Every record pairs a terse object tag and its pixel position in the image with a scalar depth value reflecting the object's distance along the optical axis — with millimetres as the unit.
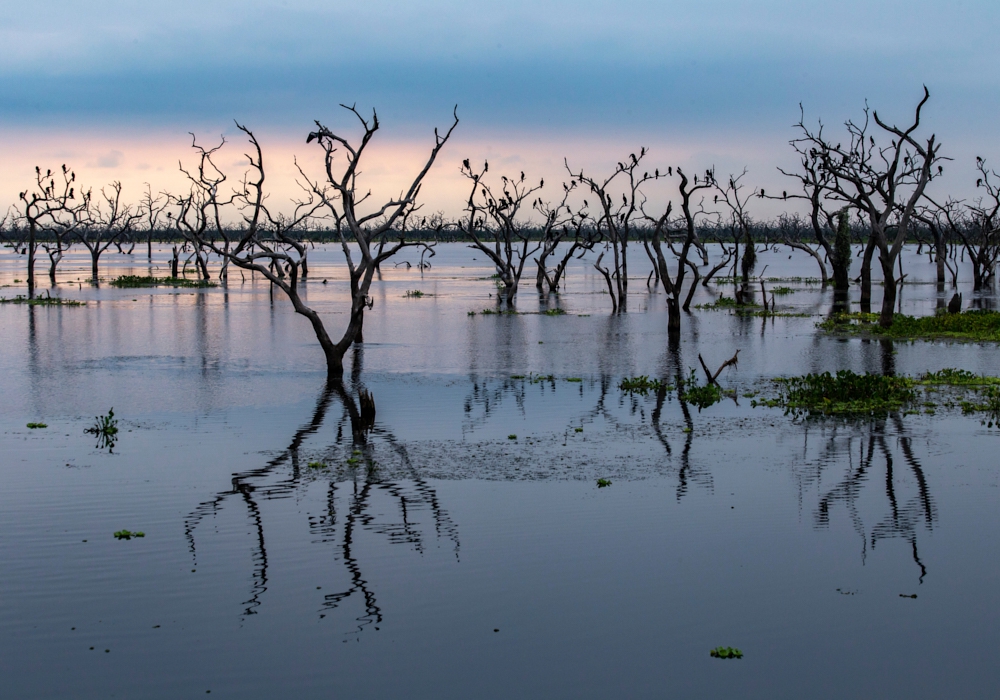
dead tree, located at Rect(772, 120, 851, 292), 36841
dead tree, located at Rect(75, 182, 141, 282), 68662
